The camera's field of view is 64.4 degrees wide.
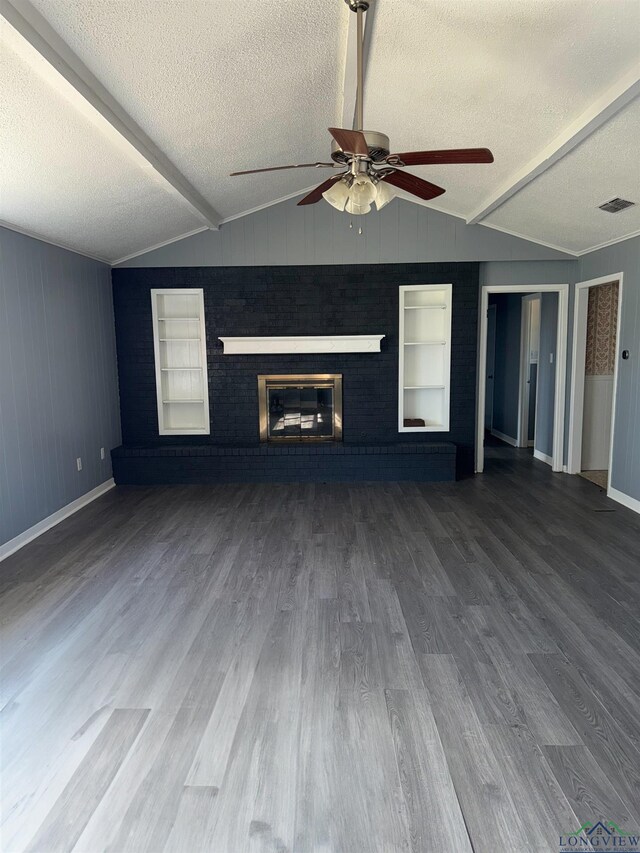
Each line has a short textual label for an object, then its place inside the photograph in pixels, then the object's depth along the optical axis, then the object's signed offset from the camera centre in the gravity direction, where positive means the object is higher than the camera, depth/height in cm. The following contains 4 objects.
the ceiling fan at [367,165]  221 +93
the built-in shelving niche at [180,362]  596 +4
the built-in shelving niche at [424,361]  593 +2
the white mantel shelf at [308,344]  575 +23
